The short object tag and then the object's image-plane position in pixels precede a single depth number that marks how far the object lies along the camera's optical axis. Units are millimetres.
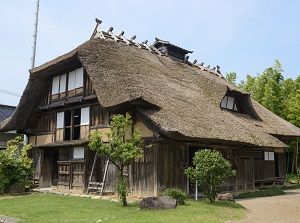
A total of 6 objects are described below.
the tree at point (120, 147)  10062
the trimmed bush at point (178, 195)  10425
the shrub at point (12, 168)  14391
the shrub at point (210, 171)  10758
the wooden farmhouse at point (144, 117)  12273
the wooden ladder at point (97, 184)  13384
